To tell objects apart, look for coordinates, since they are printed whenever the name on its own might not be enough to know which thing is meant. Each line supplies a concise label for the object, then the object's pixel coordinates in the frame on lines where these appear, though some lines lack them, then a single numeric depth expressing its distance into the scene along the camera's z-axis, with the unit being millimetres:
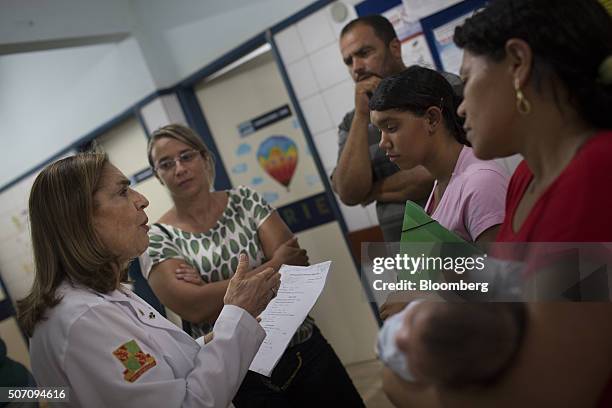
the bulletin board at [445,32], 2730
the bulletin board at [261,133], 3888
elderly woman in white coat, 1140
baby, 533
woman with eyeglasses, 1777
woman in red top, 565
